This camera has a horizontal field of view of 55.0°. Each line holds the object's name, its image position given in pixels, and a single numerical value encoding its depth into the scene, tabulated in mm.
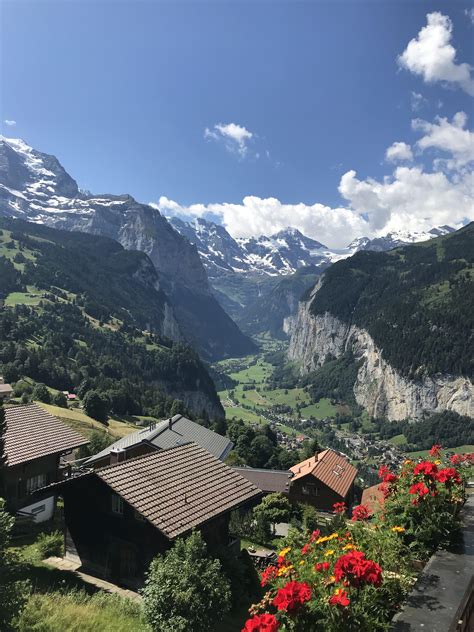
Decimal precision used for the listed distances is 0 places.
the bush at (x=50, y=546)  24703
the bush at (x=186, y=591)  16297
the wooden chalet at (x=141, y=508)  21466
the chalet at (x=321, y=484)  61344
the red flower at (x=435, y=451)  12683
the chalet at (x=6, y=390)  96738
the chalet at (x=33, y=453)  29891
